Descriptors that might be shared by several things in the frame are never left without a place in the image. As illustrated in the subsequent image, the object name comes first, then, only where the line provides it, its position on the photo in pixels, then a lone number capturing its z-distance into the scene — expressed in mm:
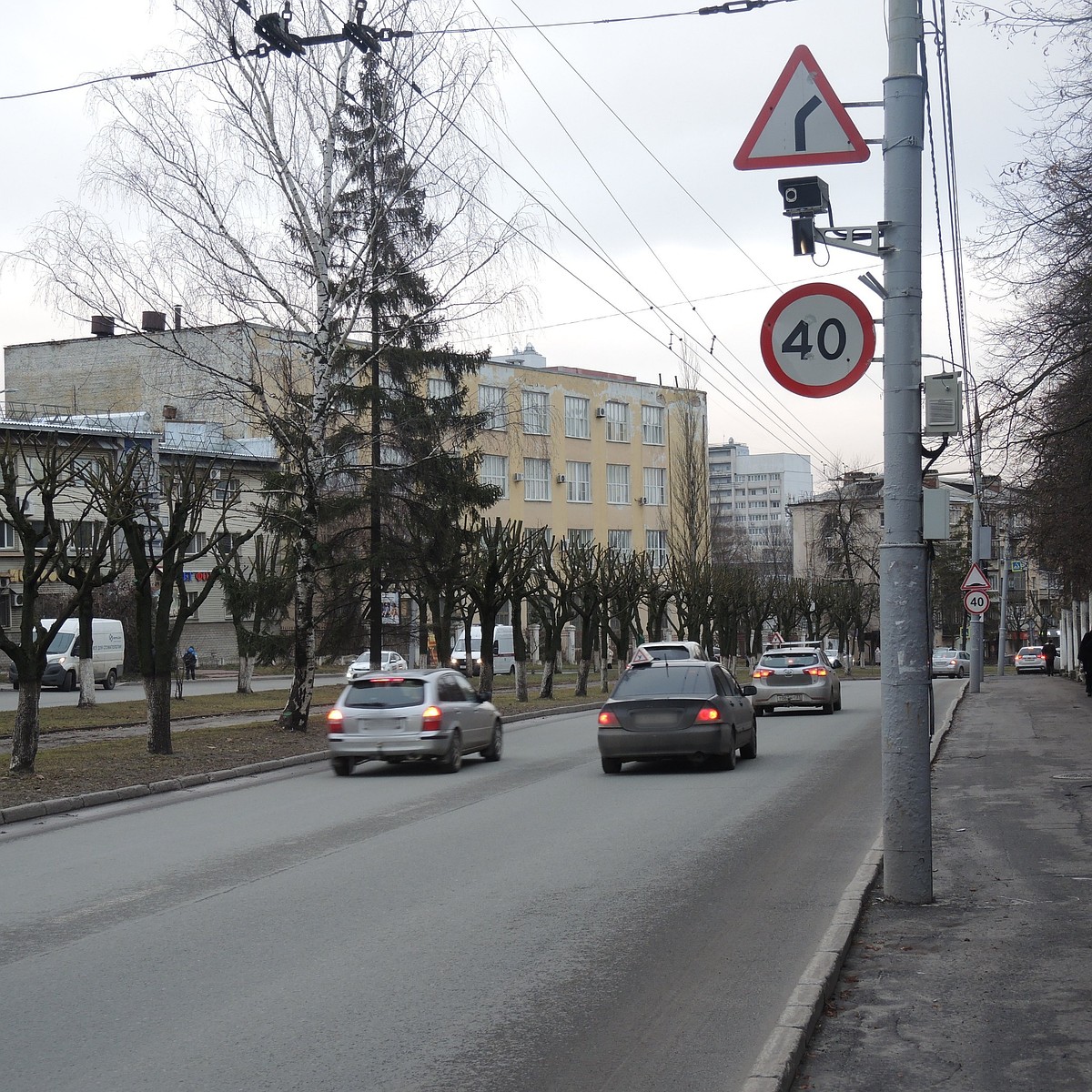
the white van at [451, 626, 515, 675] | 65812
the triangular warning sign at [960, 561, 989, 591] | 34672
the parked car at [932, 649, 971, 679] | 70438
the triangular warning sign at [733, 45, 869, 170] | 8203
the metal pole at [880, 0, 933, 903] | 8148
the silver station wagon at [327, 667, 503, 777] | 18859
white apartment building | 172675
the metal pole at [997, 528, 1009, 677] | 65188
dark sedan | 17922
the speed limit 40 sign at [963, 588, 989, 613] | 34500
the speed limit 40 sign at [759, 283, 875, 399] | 8273
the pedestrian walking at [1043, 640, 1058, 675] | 65625
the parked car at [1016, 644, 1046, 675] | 76750
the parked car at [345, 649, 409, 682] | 49638
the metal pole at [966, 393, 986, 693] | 36188
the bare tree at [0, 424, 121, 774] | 17625
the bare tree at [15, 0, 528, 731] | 24094
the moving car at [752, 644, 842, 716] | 31703
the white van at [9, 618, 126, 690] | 44531
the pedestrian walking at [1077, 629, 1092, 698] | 35031
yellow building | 77812
